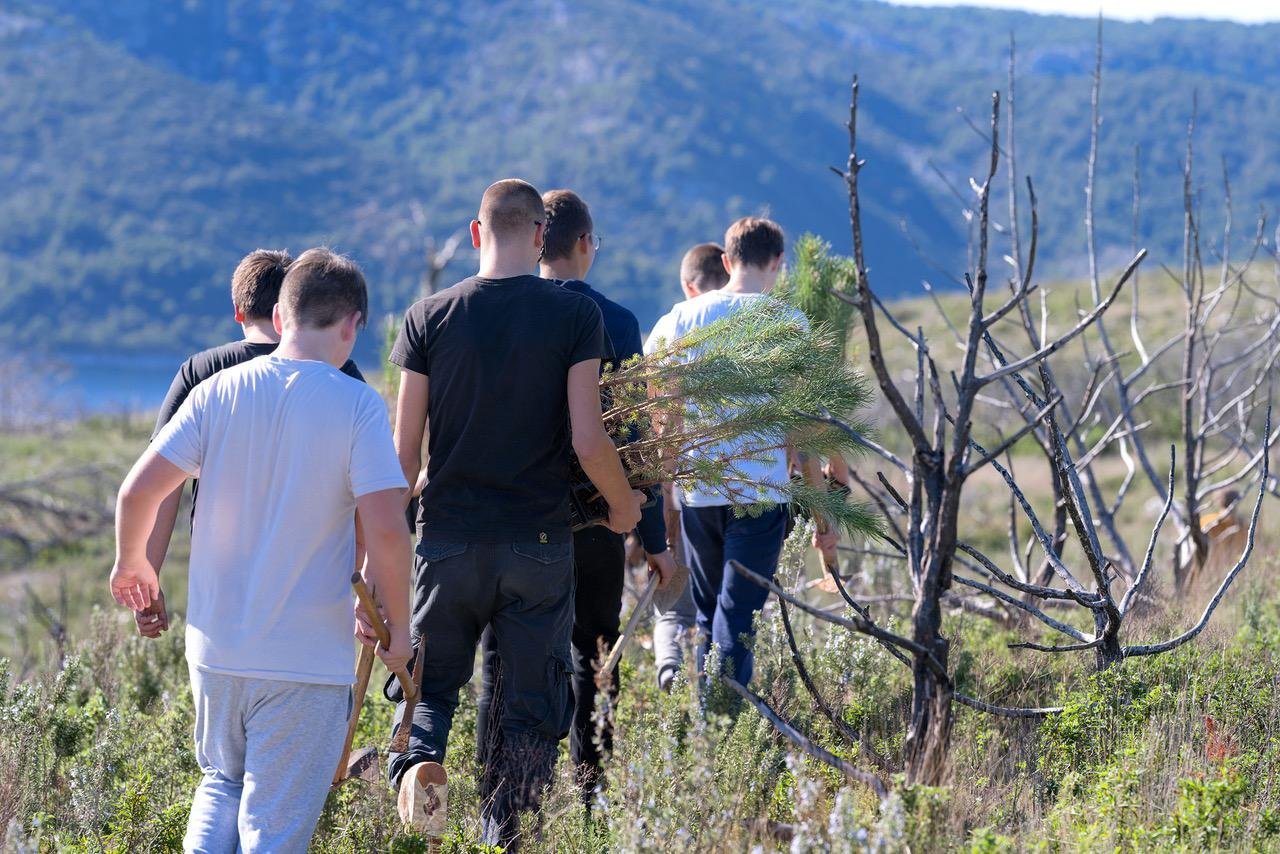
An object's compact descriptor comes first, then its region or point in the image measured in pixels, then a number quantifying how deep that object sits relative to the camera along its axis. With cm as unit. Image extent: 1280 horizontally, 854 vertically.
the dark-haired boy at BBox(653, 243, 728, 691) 1074
